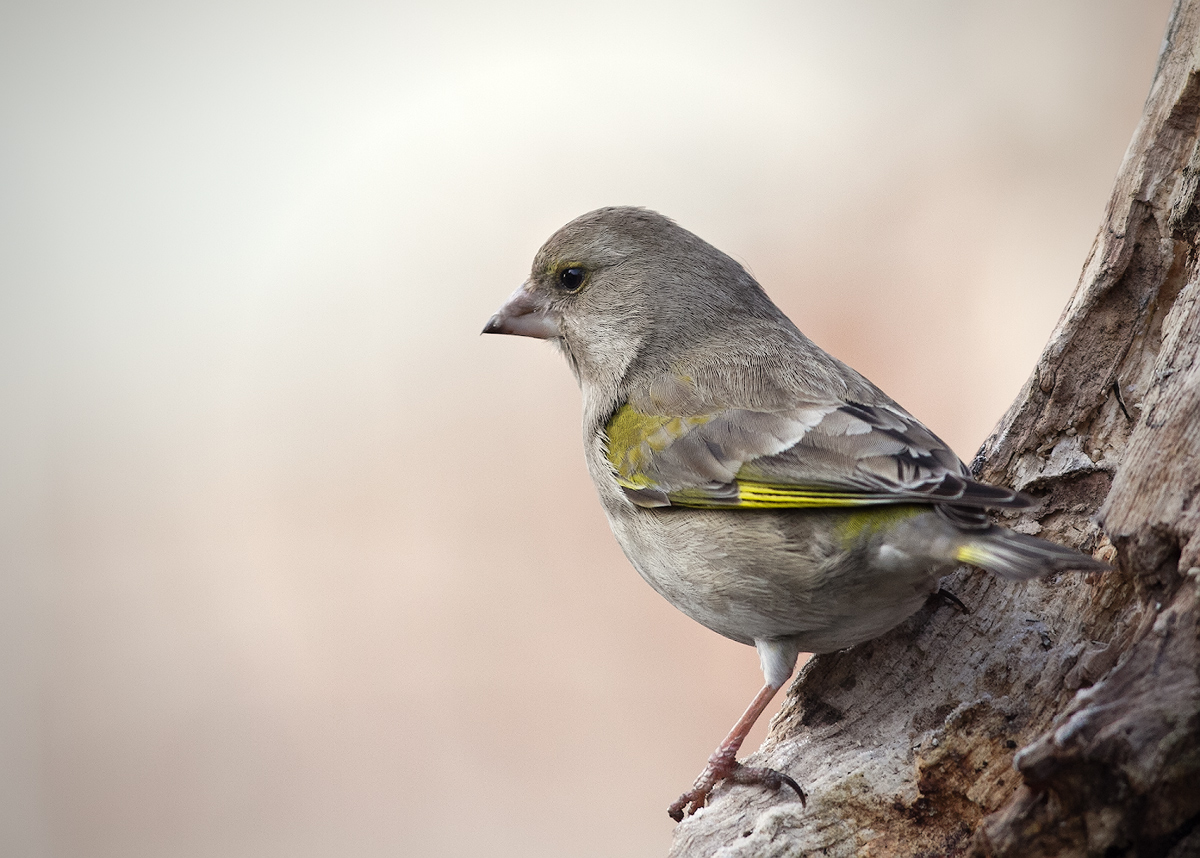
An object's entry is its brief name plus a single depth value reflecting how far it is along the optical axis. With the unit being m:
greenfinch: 4.40
